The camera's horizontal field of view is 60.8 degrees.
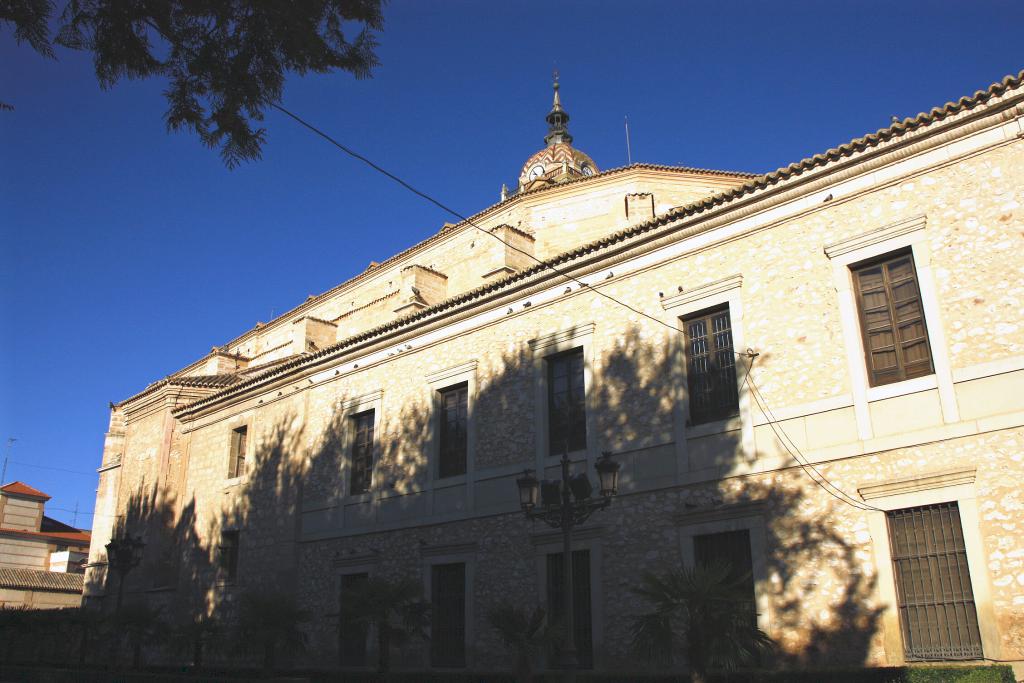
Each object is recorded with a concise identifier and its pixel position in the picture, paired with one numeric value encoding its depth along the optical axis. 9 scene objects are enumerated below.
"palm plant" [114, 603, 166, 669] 19.03
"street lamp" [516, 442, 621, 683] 10.25
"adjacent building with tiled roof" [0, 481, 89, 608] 44.97
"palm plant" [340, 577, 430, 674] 13.69
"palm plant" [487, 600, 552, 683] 11.25
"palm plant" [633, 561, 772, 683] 9.16
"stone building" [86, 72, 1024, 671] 10.11
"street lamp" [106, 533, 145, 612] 17.45
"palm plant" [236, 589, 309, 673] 15.62
